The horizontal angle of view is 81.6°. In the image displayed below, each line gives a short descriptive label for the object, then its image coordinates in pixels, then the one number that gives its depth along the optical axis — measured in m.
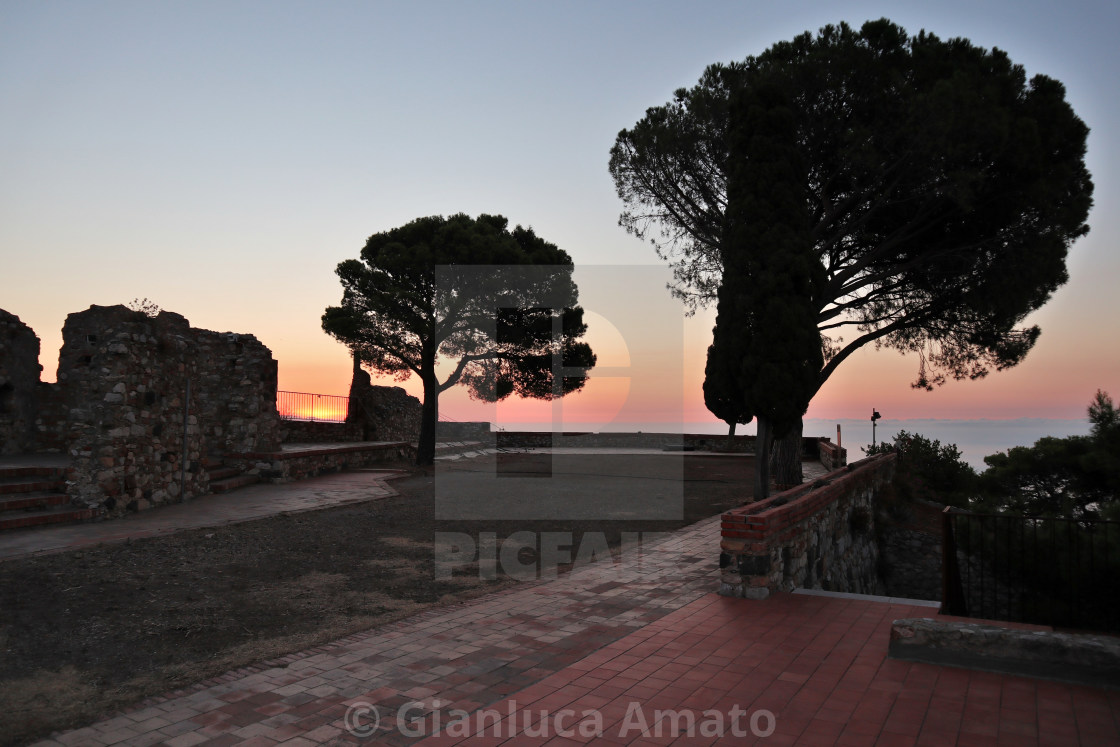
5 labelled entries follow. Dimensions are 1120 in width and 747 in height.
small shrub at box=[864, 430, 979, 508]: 16.20
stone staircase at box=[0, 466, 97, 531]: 8.65
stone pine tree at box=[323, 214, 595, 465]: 21.16
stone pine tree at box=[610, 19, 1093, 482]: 13.82
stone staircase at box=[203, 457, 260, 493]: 13.22
